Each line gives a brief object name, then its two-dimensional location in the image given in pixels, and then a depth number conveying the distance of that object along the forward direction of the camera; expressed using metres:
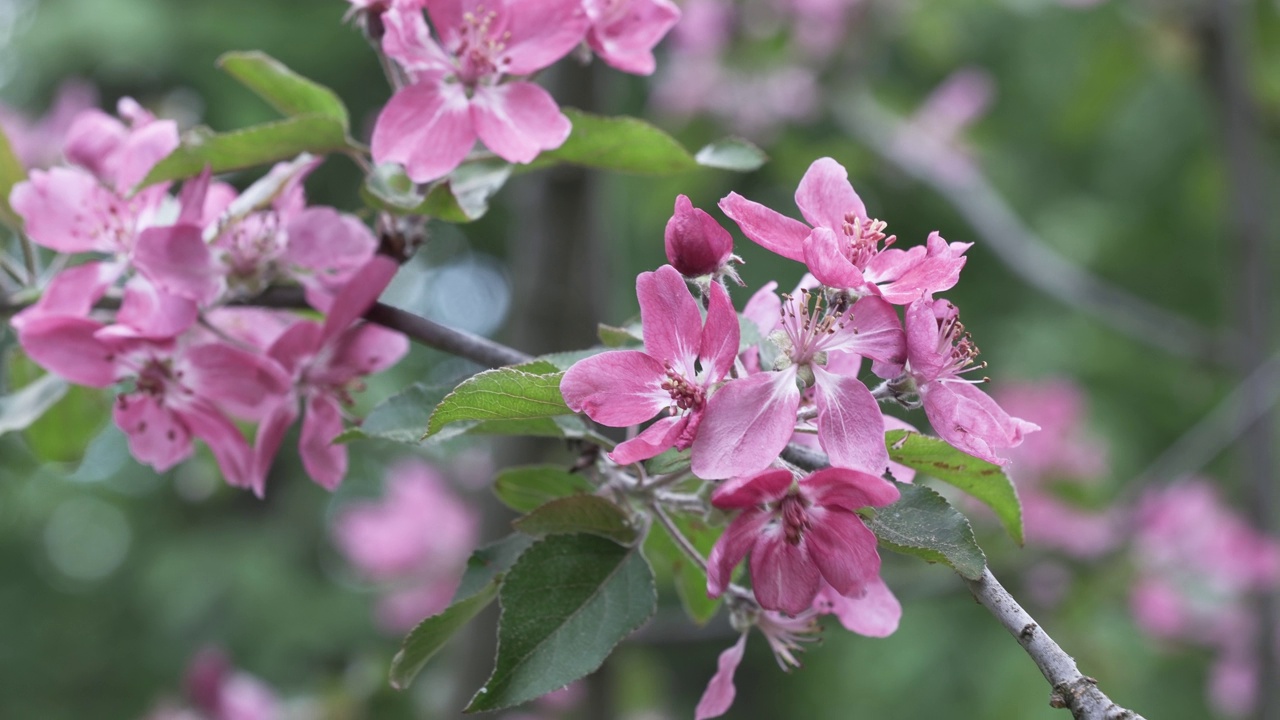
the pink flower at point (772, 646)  0.76
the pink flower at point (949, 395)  0.72
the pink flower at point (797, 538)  0.71
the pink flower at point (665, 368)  0.72
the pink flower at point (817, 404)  0.71
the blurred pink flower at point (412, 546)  1.80
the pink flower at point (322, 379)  0.78
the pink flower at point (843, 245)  0.72
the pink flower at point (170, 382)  0.77
